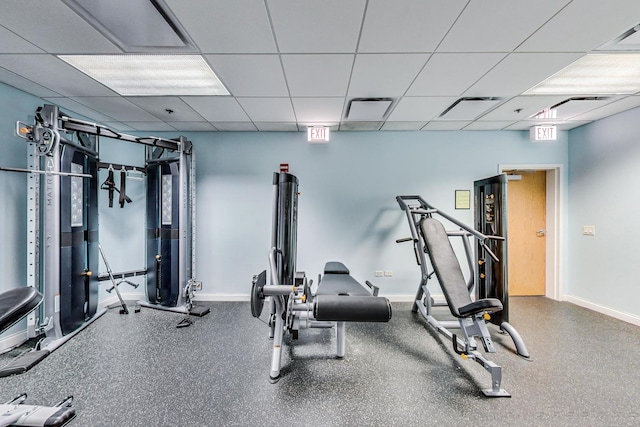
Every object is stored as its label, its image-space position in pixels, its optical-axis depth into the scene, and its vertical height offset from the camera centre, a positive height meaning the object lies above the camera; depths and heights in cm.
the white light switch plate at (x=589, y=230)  332 -25
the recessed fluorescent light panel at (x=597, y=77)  203 +130
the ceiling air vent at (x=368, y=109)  273 +127
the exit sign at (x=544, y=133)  332 +111
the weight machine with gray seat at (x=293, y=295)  172 -69
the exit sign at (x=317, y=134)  335 +110
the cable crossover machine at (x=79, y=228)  234 -18
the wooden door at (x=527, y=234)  387 -36
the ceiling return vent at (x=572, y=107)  272 +128
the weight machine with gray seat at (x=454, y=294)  191 -76
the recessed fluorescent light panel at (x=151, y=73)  202 +130
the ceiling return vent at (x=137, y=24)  149 +130
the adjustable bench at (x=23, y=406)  129 -121
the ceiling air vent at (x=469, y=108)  272 +128
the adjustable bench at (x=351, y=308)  171 -69
